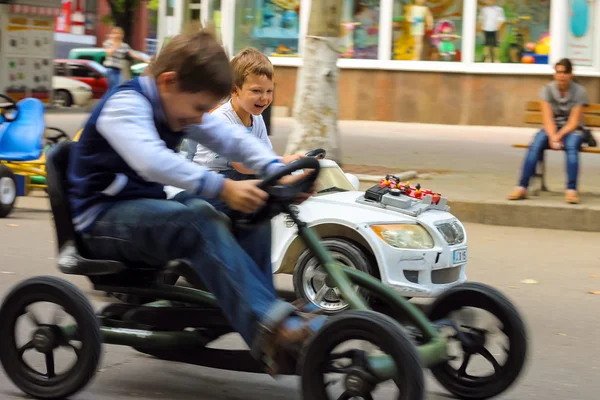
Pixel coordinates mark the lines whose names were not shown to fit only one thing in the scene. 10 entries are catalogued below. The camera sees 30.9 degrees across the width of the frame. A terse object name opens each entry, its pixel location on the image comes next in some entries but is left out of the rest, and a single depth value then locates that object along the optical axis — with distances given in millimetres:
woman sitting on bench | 10427
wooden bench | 10945
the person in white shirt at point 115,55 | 17344
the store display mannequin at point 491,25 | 21406
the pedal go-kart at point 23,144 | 9953
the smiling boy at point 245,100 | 5270
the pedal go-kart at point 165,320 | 3857
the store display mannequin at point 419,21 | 21891
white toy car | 5641
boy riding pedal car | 3668
